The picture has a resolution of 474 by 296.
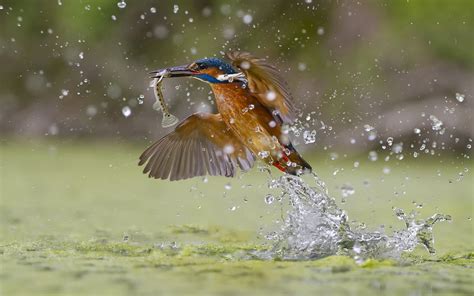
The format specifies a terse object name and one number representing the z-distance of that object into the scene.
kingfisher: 9.12
